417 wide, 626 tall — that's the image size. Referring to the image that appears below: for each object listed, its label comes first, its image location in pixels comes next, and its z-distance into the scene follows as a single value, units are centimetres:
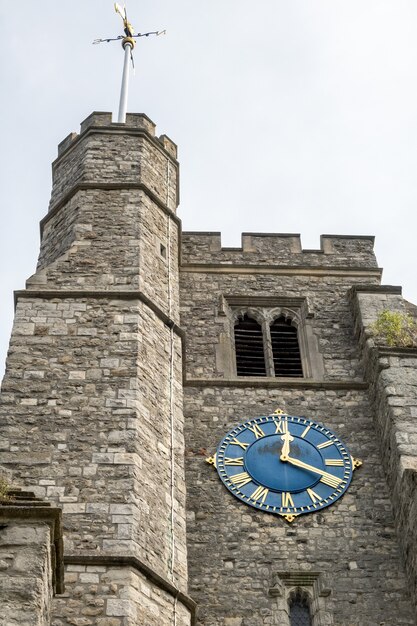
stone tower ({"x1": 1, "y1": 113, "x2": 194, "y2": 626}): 1043
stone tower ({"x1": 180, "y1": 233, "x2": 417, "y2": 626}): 1258
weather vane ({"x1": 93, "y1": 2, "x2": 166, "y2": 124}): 2352
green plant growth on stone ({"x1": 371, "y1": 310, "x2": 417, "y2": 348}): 1567
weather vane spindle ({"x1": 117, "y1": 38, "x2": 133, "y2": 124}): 2079
